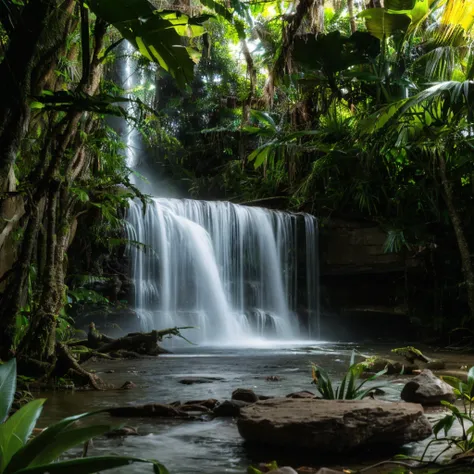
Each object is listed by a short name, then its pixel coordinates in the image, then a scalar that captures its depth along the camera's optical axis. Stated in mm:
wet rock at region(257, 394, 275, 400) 4289
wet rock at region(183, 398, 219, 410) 4113
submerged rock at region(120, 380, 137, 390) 5051
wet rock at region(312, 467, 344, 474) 2321
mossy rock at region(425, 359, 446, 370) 6762
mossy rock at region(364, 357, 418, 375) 6164
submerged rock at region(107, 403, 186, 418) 3818
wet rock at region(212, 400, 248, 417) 3865
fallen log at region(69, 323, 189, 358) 7292
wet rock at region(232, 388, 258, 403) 4195
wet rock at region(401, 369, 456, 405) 4109
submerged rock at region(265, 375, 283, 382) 5727
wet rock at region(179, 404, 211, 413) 3998
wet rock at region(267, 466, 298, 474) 2240
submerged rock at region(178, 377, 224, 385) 5461
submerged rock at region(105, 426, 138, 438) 3179
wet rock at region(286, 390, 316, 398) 4094
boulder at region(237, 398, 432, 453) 2852
